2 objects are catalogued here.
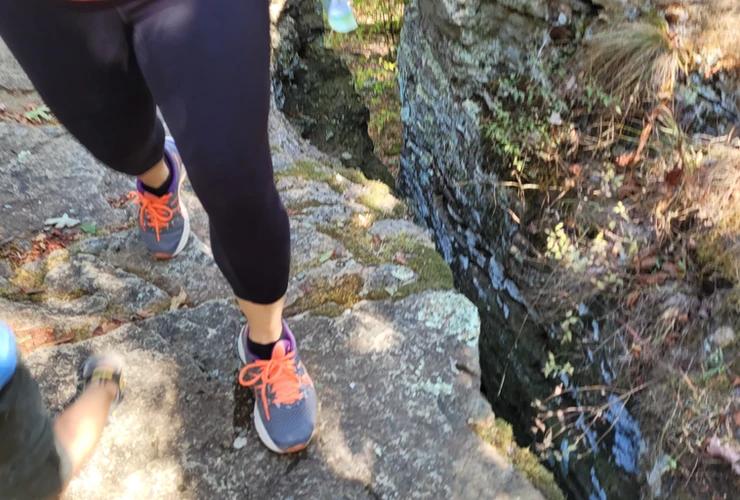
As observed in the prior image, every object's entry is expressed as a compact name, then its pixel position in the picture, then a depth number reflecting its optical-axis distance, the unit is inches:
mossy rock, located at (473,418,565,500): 71.0
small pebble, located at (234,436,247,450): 67.9
